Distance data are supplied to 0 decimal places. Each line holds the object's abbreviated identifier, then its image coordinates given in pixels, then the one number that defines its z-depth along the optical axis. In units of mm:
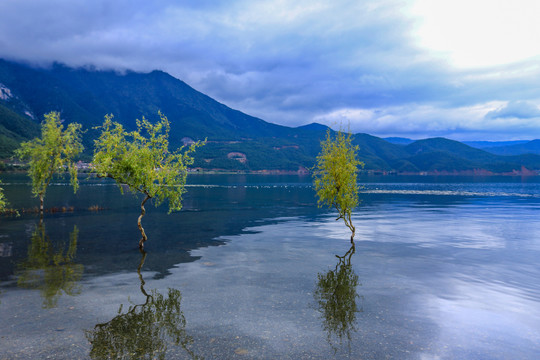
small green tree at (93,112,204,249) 29062
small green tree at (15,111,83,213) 46969
